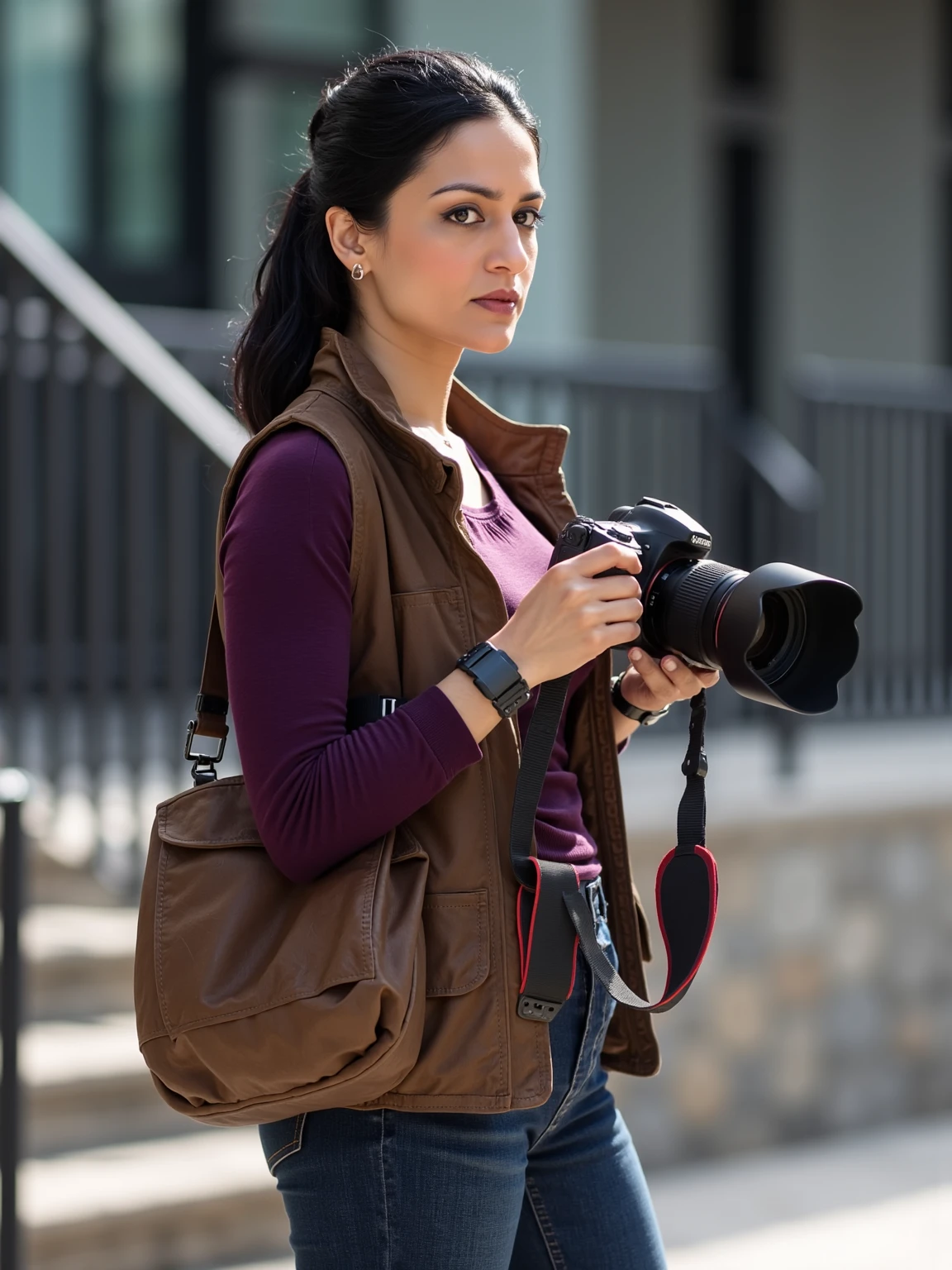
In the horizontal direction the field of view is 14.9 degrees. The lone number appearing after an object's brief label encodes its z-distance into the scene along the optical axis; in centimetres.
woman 326
